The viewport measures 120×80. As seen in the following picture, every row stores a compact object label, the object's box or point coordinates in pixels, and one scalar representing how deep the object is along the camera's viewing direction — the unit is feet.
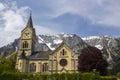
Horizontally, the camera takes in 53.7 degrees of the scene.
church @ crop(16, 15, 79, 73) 137.14
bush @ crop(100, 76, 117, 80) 92.17
